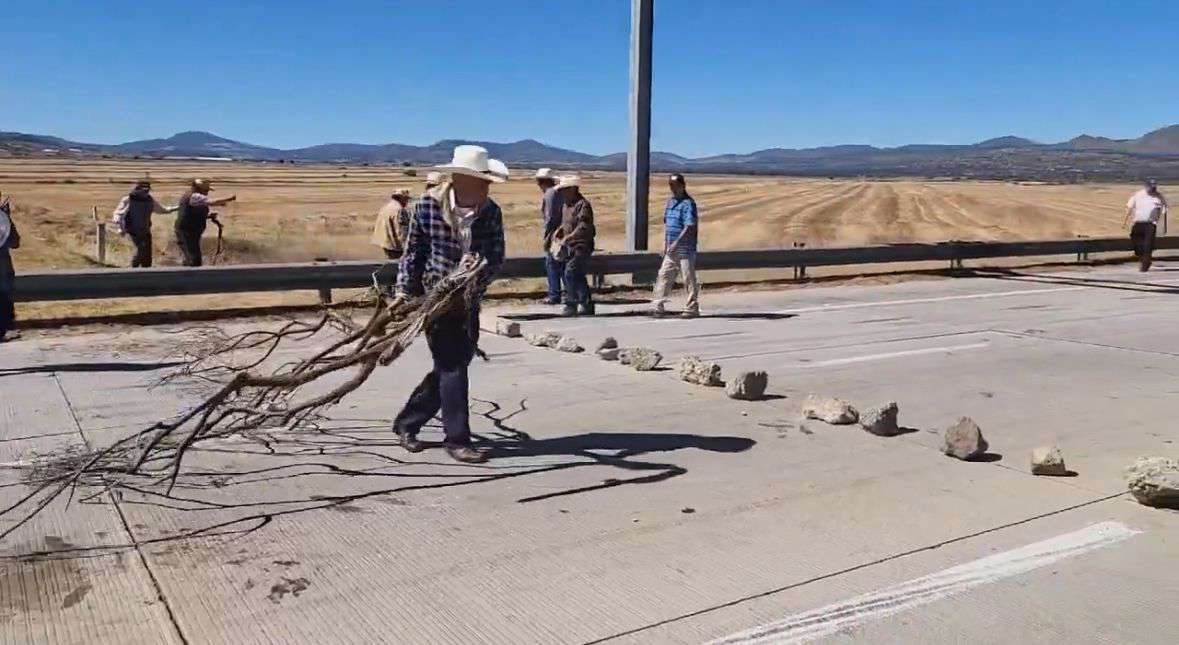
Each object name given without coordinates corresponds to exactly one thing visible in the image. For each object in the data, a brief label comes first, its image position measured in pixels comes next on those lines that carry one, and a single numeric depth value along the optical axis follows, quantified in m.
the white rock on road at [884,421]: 7.99
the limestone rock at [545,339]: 11.72
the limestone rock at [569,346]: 11.41
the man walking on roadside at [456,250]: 6.79
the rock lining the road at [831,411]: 8.32
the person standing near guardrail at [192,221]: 16.31
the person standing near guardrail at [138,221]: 16.48
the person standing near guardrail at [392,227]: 14.48
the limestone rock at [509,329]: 12.48
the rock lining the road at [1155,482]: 6.29
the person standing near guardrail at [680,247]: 14.07
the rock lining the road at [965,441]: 7.34
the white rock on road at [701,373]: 9.57
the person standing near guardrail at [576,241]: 14.29
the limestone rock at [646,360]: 10.25
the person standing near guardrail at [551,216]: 15.20
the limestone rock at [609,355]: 10.88
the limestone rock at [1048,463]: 6.96
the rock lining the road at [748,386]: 9.08
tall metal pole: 17.66
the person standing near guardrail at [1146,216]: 21.89
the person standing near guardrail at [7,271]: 10.18
